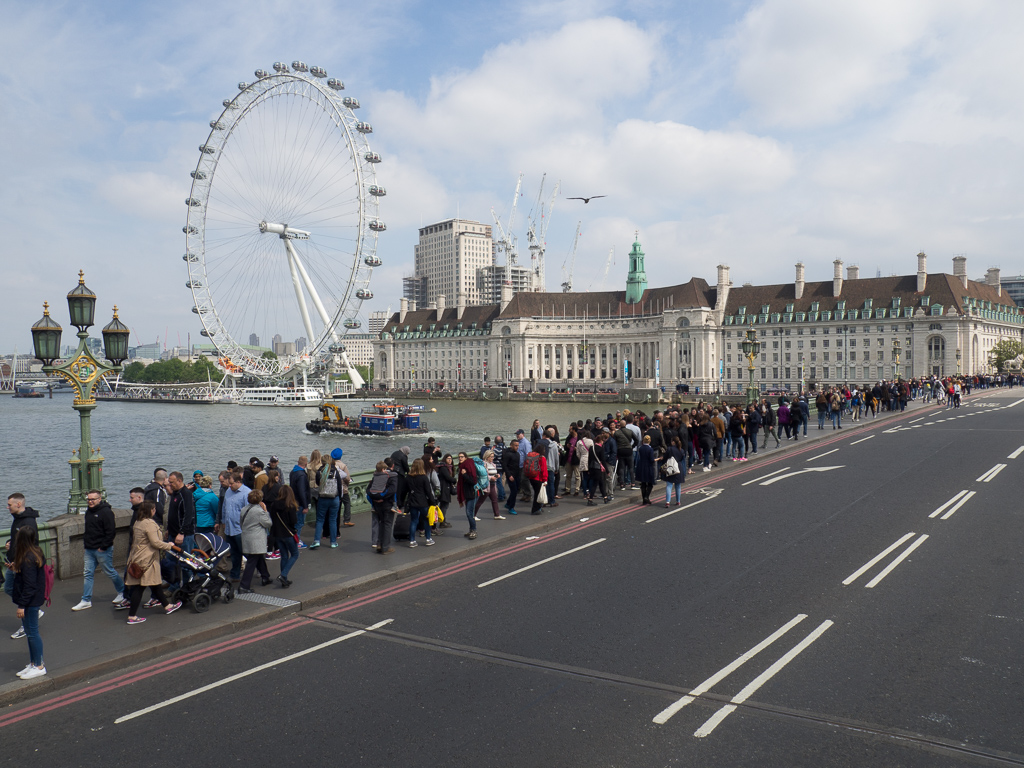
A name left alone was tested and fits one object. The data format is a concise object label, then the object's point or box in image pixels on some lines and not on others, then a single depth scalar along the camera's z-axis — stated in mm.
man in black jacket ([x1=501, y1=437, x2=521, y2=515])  18453
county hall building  132625
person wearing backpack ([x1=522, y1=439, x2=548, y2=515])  18016
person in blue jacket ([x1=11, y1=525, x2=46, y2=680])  8664
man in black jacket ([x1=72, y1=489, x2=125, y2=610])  11133
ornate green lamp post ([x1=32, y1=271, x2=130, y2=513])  14547
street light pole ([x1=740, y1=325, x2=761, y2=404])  38769
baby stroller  11211
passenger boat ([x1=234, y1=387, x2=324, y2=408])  127000
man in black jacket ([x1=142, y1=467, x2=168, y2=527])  12484
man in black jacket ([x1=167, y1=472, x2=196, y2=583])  12312
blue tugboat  77188
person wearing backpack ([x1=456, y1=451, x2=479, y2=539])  15828
